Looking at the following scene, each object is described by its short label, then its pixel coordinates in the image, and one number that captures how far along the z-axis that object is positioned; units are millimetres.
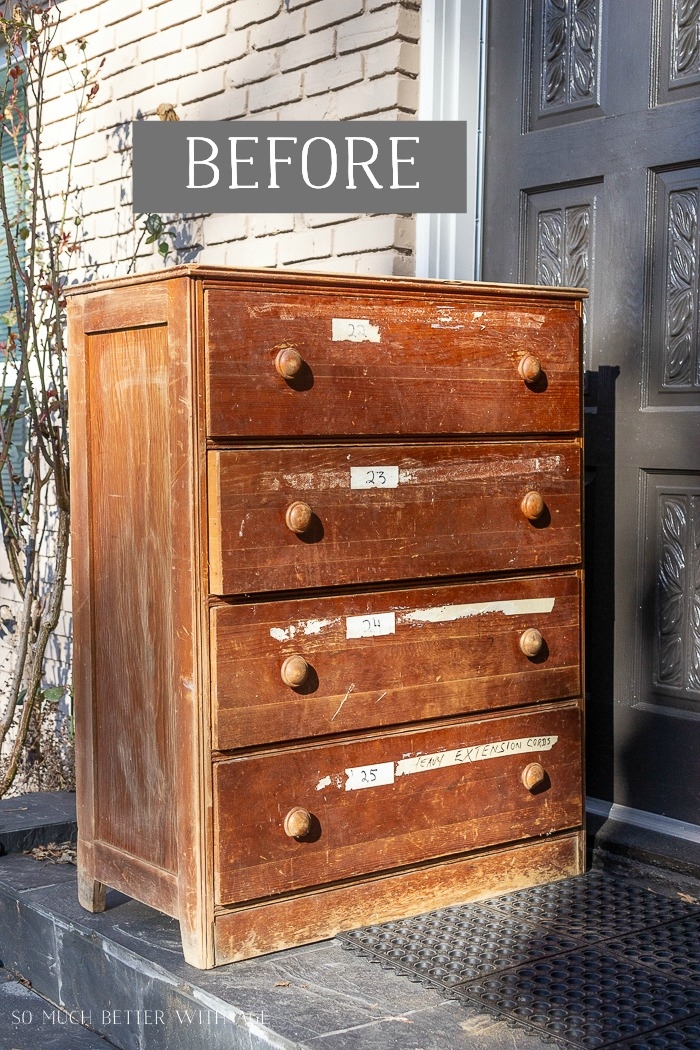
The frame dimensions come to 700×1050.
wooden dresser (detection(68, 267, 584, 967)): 2643
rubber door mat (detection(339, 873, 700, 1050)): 2418
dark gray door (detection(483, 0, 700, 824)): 3348
